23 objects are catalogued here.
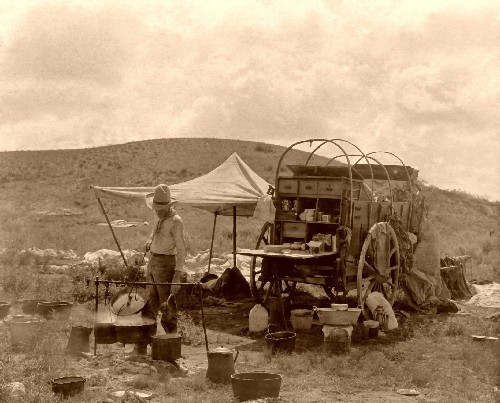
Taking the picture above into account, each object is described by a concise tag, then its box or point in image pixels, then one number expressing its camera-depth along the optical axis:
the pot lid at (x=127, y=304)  6.94
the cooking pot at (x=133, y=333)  6.82
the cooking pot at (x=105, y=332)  6.80
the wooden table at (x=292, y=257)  8.84
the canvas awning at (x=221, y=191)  11.08
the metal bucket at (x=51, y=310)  8.77
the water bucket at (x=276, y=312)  9.41
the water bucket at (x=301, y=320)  9.34
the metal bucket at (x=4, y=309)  8.82
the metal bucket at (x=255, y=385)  5.62
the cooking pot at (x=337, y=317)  8.23
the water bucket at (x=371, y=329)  8.87
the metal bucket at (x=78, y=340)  7.42
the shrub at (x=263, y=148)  61.12
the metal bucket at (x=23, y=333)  7.39
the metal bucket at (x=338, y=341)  8.00
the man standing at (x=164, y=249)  7.51
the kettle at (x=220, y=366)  6.37
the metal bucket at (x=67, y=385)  5.61
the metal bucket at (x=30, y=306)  9.28
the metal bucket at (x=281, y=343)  7.87
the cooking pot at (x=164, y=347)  6.82
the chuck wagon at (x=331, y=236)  9.45
